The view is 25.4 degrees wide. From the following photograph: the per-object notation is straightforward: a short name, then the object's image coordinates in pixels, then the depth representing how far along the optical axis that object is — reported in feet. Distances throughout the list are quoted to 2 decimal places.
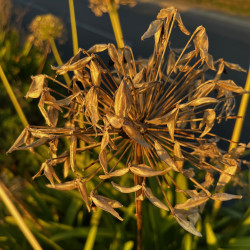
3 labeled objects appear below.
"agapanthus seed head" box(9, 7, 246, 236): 1.39
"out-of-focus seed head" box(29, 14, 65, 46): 2.85
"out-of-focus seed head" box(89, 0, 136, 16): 1.87
